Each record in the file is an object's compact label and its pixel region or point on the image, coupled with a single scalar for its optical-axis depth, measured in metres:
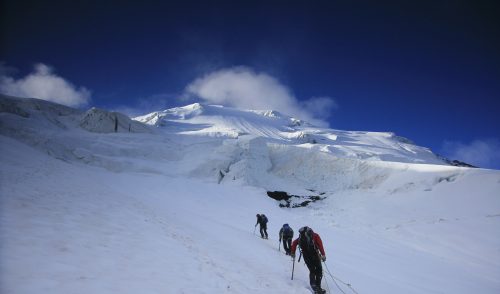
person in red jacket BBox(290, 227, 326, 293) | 9.26
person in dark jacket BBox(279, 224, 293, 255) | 15.13
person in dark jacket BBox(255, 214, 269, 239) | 18.69
